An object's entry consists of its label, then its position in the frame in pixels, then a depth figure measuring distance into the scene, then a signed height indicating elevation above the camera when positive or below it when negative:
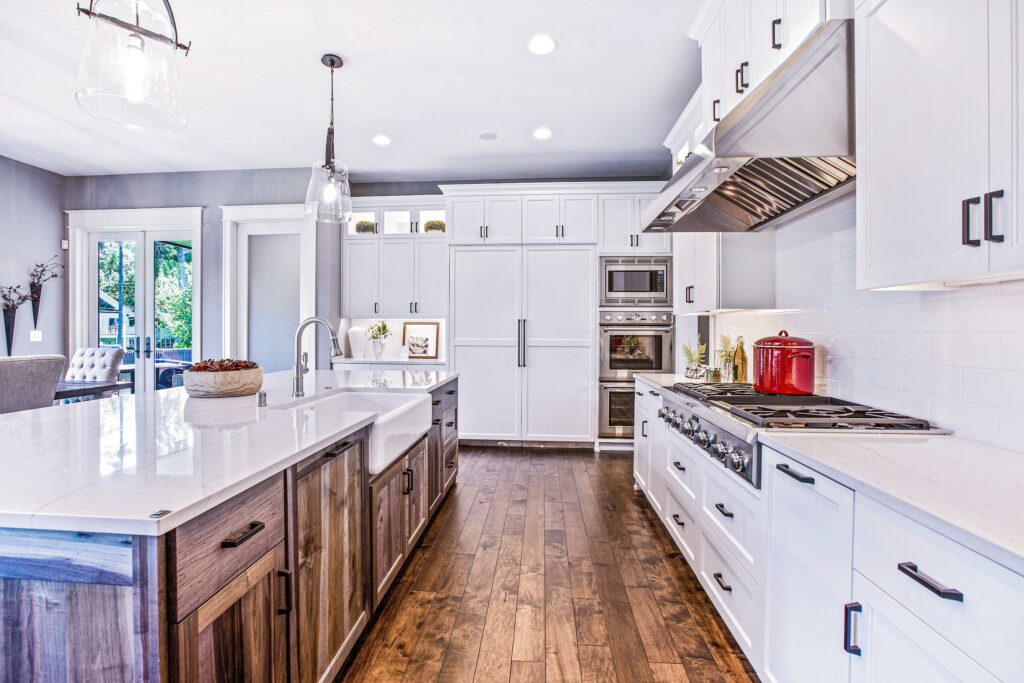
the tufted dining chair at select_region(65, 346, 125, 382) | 4.14 -0.23
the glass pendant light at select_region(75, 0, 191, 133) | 1.50 +0.90
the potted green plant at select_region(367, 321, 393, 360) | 5.24 +0.04
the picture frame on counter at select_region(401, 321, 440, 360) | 5.29 -0.01
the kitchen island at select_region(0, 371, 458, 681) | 0.81 -0.41
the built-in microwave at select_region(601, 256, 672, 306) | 4.52 +0.54
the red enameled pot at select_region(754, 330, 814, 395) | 2.24 -0.13
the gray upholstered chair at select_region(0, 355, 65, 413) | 2.62 -0.24
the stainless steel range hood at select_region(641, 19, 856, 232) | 1.53 +0.69
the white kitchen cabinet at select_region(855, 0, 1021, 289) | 1.03 +0.48
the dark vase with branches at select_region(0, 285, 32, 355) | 4.69 +0.34
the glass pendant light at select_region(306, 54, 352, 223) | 2.65 +0.82
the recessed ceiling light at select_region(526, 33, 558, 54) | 2.79 +1.74
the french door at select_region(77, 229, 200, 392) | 5.22 +0.40
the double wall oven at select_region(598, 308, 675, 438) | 4.52 -0.17
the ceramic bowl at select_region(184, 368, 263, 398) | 2.04 -0.19
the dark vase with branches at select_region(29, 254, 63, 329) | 4.92 +0.62
